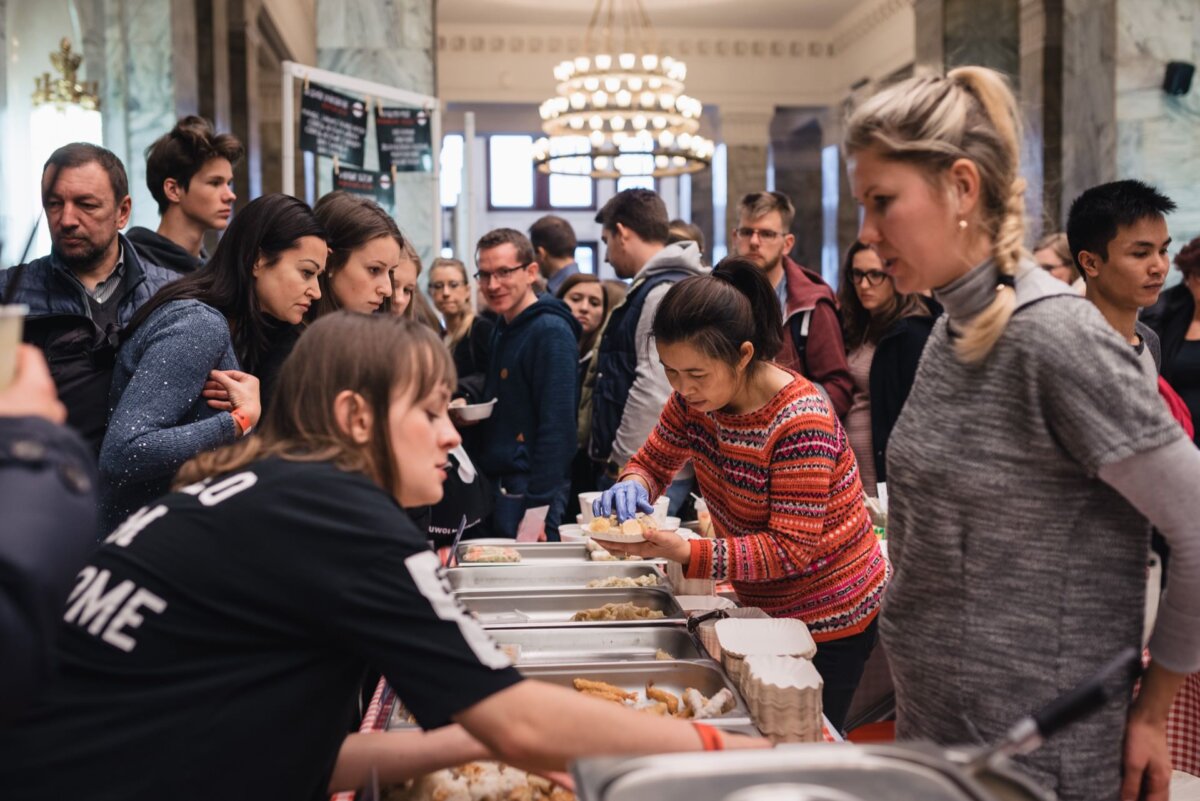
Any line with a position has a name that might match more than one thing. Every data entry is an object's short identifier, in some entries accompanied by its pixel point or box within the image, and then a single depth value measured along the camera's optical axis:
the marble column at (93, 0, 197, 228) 5.11
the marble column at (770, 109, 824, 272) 15.64
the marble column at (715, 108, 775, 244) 14.49
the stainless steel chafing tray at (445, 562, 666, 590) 2.69
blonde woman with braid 1.25
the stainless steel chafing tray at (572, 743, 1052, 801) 0.97
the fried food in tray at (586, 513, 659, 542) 2.17
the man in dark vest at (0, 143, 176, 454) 2.96
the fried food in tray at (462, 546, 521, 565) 2.79
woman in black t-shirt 1.15
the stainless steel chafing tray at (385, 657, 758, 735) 1.96
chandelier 9.68
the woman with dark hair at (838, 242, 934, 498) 3.82
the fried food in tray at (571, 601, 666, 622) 2.33
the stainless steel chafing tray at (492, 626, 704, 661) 2.19
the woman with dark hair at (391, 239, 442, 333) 3.29
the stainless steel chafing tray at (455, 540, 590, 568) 2.93
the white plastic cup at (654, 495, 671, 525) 2.98
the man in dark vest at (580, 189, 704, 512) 4.13
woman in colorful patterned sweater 2.11
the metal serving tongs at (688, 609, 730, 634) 2.19
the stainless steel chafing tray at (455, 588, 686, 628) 2.46
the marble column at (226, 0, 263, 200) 8.19
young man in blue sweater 4.11
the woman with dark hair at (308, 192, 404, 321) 2.86
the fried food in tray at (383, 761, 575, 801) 1.56
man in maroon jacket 4.29
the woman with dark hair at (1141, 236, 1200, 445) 3.98
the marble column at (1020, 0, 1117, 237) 6.50
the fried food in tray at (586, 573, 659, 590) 2.58
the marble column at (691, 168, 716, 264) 16.45
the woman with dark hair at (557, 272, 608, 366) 5.74
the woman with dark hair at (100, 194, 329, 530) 2.16
